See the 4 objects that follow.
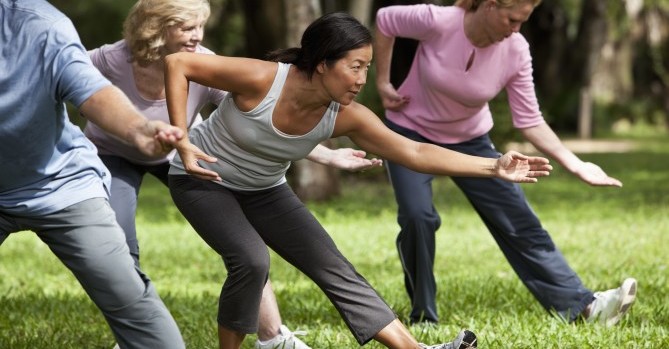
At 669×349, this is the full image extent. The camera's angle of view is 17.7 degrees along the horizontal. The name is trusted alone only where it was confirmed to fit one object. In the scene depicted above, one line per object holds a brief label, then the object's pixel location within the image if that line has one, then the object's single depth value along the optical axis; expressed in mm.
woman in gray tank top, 8896
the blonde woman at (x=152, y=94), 9978
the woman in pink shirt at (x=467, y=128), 11504
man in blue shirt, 7009
